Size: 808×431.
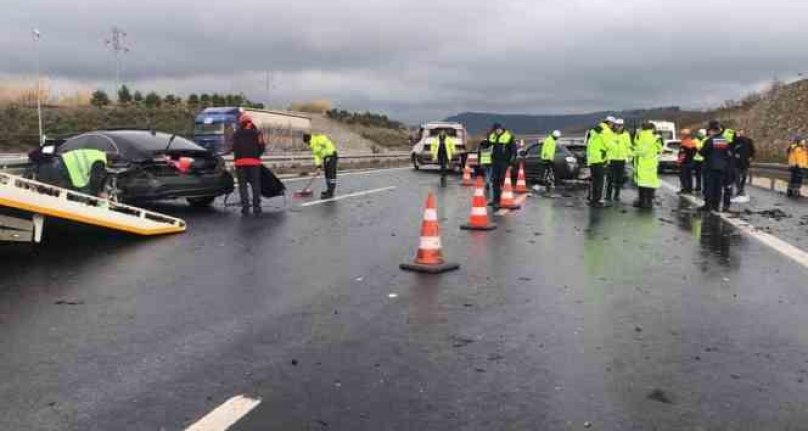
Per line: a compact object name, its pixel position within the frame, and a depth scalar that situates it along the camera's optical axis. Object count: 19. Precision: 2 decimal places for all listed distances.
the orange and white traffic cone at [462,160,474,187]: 24.23
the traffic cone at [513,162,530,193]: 20.62
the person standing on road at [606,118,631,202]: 17.47
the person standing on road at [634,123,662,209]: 16.49
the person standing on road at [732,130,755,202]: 19.27
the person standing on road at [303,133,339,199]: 18.24
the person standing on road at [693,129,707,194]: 21.17
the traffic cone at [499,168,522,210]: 16.00
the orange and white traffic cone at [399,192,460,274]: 8.45
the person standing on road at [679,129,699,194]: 21.12
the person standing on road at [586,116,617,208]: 17.23
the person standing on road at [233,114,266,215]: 13.73
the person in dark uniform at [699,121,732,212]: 15.23
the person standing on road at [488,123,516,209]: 17.23
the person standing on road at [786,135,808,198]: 21.97
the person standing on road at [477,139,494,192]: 19.46
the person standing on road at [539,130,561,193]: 22.69
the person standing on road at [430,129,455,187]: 28.25
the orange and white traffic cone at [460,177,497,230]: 12.10
